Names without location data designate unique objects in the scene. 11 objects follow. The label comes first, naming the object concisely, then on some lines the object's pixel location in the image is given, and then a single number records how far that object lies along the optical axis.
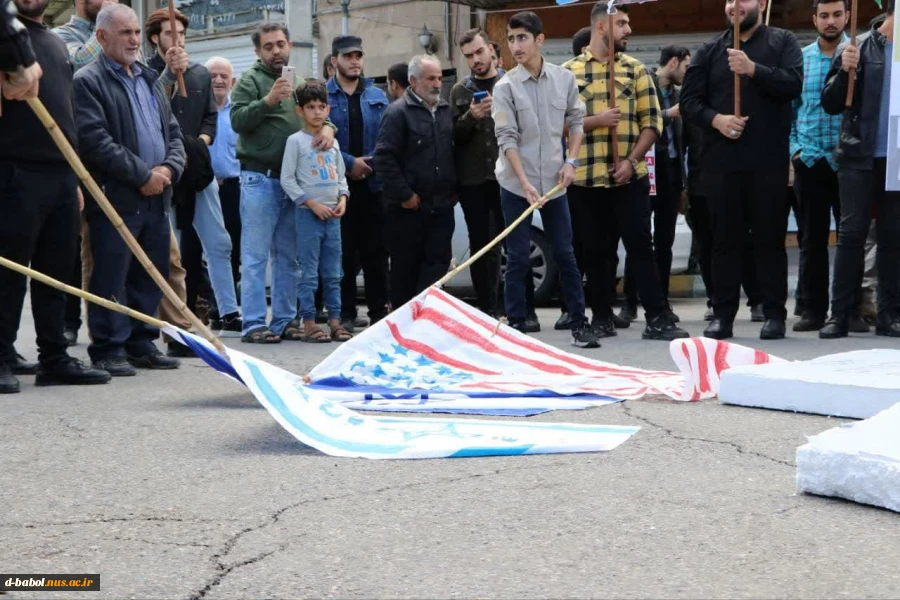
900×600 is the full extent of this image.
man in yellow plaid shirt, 8.51
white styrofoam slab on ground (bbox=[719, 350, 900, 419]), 5.28
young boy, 8.80
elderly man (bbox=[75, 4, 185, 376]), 7.06
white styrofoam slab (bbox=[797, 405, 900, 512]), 3.75
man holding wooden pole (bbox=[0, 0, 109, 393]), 6.41
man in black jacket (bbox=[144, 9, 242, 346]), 8.68
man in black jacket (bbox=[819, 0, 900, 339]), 8.35
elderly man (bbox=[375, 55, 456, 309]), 9.20
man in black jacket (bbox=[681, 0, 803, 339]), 8.16
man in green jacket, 8.94
